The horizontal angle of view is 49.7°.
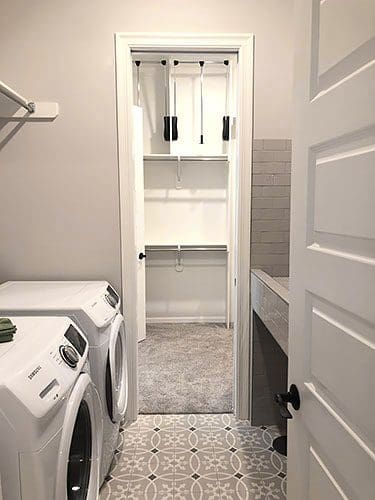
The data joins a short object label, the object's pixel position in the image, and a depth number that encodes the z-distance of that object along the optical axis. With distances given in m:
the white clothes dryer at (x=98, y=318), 1.77
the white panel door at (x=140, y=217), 3.61
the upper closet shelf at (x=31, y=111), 2.29
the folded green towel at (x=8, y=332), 1.31
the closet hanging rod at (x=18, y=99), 1.87
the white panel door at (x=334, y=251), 0.71
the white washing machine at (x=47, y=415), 0.99
